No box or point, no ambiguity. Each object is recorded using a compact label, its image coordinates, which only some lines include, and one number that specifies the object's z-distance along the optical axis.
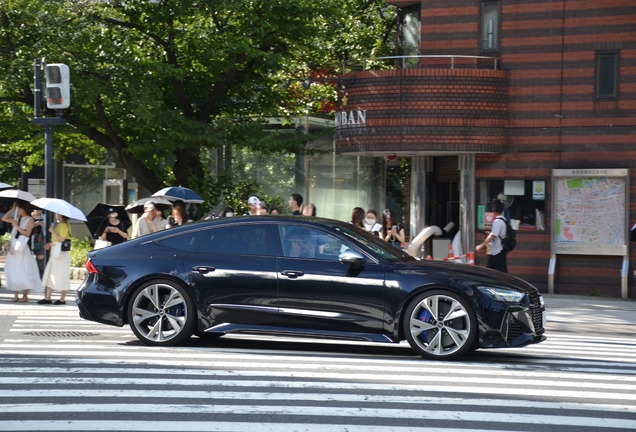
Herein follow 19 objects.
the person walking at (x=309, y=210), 17.20
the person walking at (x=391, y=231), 17.17
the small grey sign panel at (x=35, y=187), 35.35
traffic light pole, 17.38
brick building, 20.98
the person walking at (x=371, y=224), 17.22
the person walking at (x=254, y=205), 17.47
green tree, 21.92
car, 10.05
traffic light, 17.03
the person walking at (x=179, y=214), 16.66
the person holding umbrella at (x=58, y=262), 15.98
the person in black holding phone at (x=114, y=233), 18.74
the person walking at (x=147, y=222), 17.23
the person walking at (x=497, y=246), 16.34
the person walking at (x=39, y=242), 17.93
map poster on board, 20.89
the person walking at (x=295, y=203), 17.09
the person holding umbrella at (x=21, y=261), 16.66
